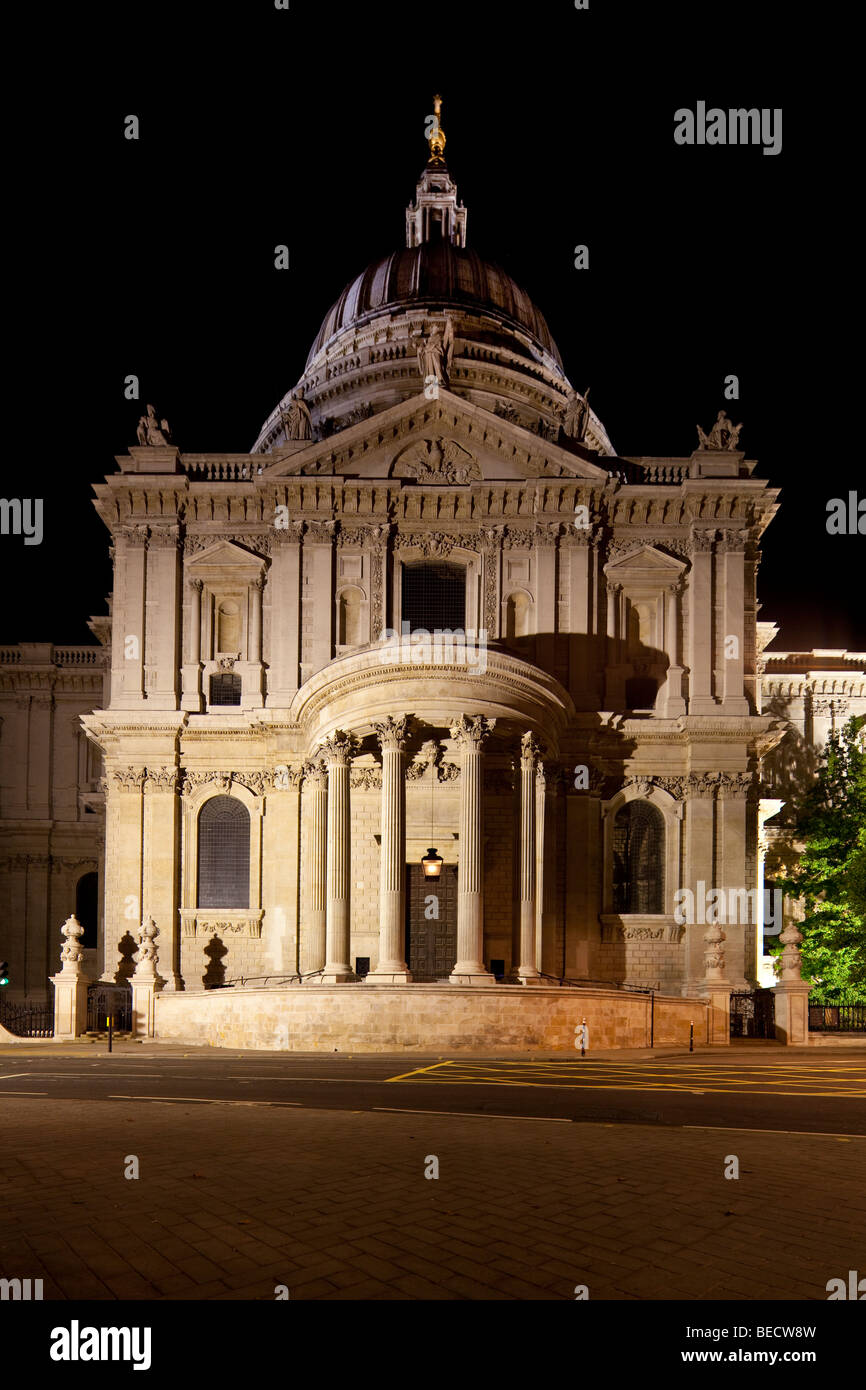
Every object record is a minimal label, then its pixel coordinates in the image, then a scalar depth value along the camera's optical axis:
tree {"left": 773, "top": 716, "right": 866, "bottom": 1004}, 36.25
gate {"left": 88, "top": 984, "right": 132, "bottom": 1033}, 32.72
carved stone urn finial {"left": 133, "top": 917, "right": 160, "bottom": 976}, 32.91
